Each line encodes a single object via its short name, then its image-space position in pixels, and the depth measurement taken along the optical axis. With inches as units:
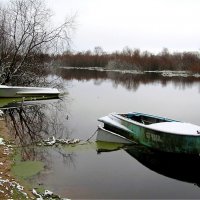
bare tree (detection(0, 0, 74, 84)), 554.2
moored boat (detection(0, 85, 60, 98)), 468.9
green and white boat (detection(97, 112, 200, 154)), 228.4
